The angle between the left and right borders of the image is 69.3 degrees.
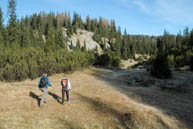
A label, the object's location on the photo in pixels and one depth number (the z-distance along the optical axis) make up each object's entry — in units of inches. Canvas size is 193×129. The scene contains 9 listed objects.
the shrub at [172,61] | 1803.4
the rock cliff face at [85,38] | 3701.3
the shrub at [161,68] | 930.1
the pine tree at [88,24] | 4655.5
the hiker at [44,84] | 352.5
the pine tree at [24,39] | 2131.4
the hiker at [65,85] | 382.6
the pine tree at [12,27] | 1935.3
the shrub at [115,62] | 1927.9
